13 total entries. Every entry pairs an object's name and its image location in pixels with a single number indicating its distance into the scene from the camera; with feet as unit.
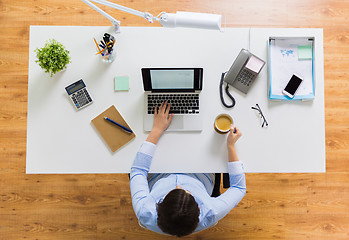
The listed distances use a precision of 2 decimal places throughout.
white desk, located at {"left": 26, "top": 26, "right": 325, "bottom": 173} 4.50
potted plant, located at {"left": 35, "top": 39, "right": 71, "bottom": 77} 4.23
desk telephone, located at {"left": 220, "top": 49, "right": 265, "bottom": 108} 4.56
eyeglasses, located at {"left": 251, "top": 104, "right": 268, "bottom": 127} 4.55
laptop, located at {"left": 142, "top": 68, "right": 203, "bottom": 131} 4.46
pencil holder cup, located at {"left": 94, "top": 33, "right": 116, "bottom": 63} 4.42
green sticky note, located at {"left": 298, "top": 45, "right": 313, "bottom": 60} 4.64
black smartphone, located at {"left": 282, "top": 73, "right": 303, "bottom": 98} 4.56
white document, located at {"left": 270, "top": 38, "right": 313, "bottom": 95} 4.62
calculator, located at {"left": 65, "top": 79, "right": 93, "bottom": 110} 4.53
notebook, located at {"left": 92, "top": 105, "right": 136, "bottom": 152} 4.50
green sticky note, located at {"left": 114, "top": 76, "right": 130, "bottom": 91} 4.59
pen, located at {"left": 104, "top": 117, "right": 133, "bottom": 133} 4.48
